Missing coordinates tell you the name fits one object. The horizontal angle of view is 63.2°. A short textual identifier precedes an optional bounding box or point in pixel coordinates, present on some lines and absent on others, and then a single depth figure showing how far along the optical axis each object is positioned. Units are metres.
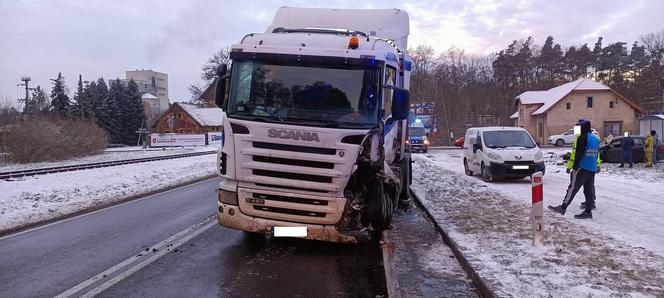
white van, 16.14
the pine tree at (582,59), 78.62
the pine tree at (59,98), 72.06
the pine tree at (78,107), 71.95
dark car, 23.89
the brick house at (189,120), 79.94
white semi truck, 6.71
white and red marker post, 7.26
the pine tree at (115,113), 76.12
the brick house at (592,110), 56.81
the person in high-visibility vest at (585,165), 9.65
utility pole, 66.18
